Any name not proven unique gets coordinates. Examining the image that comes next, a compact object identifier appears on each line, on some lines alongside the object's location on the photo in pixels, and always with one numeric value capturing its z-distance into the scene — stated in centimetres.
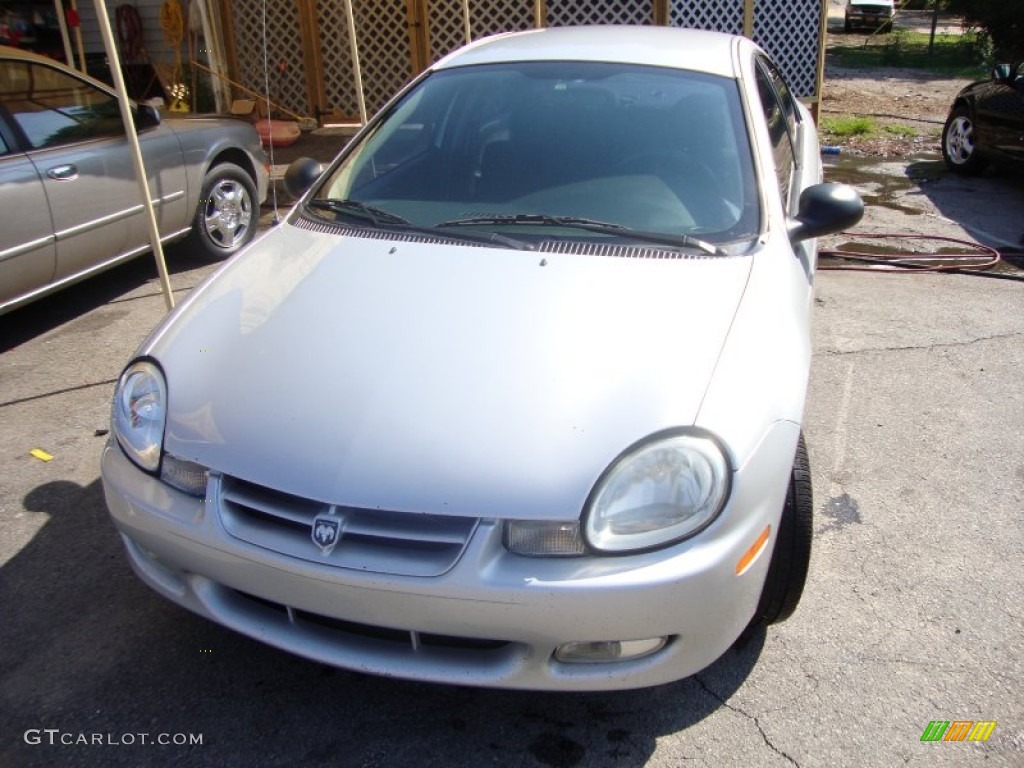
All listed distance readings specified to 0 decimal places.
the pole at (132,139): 412
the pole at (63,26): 907
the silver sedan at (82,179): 477
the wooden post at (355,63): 634
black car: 838
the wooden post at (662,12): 1085
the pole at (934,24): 2074
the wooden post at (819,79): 1091
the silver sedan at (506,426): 209
